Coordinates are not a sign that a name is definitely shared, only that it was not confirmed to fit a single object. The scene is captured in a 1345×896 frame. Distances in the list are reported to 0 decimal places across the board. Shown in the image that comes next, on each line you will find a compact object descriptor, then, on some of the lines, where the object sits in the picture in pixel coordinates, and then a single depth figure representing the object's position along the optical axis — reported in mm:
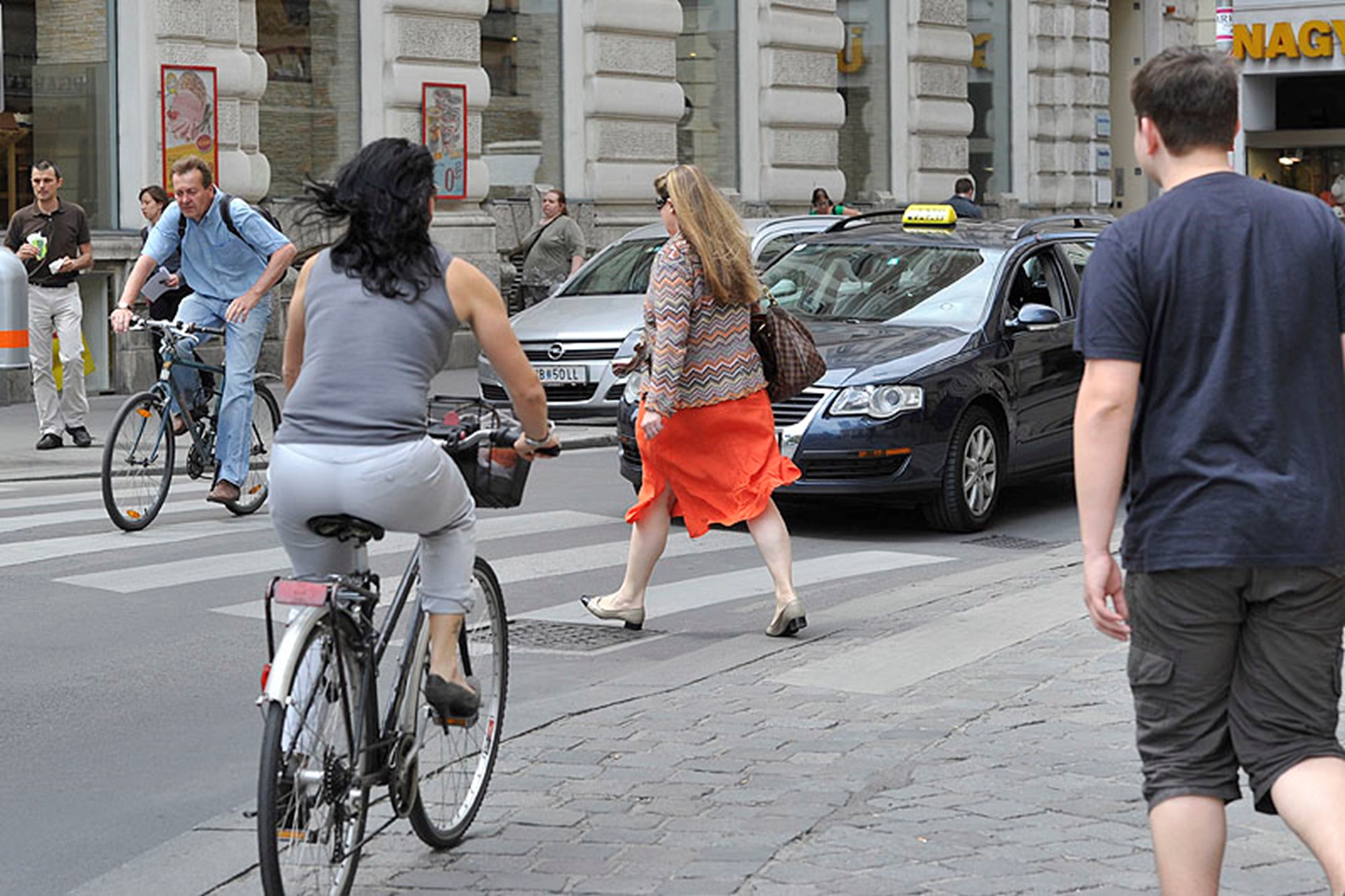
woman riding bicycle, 4719
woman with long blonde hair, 8242
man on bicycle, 11016
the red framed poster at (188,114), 19641
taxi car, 11141
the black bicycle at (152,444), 10922
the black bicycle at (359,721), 4375
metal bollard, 11602
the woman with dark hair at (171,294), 11648
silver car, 16625
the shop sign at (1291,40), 39781
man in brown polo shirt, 15484
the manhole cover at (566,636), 8305
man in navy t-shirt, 3986
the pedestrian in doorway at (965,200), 23547
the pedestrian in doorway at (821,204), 25672
